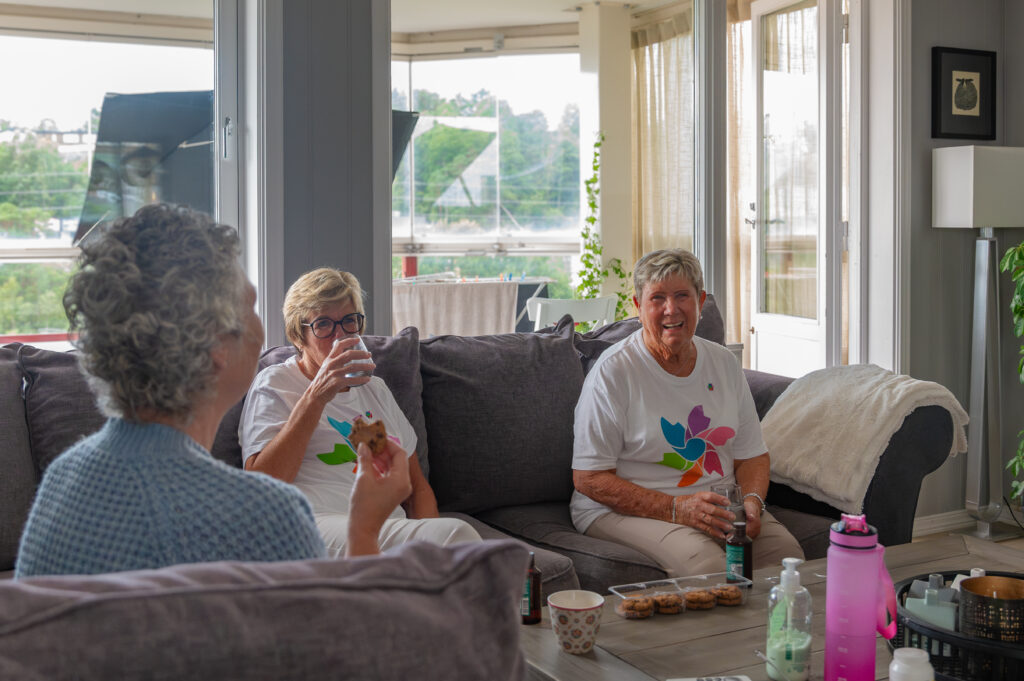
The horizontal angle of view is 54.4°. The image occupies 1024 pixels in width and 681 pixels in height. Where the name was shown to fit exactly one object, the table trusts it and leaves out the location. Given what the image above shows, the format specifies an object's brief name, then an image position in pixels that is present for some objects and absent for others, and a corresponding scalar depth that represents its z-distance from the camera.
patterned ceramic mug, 1.60
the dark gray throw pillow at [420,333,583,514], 2.77
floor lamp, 3.97
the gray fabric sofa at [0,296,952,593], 2.64
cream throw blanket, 2.72
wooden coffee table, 1.55
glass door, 4.35
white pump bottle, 1.52
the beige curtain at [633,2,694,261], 4.05
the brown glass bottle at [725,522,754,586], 1.97
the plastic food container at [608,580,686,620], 1.78
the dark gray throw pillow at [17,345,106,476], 2.30
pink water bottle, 1.41
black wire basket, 1.41
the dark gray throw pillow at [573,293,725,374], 3.11
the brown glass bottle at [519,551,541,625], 1.73
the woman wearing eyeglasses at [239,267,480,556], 2.20
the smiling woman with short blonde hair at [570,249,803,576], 2.51
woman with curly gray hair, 0.88
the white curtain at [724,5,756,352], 5.54
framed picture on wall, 4.16
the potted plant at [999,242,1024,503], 3.74
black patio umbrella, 3.03
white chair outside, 3.83
